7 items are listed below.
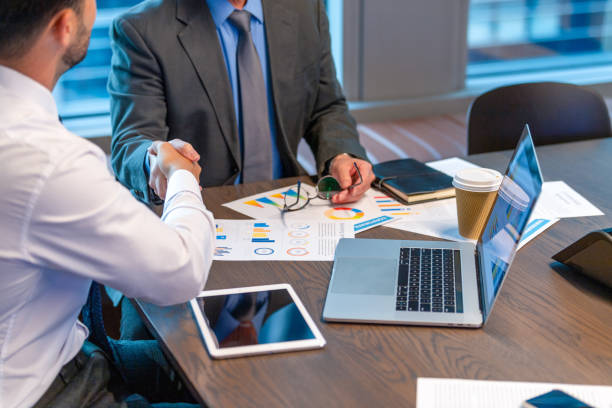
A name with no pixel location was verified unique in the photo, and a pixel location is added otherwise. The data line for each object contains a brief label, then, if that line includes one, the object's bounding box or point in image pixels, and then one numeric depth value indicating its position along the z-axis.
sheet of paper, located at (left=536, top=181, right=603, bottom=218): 1.50
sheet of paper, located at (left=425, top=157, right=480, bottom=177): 1.78
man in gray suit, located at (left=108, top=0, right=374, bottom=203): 1.78
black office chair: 2.19
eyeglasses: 1.61
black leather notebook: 1.60
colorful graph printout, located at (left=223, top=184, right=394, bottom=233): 1.50
